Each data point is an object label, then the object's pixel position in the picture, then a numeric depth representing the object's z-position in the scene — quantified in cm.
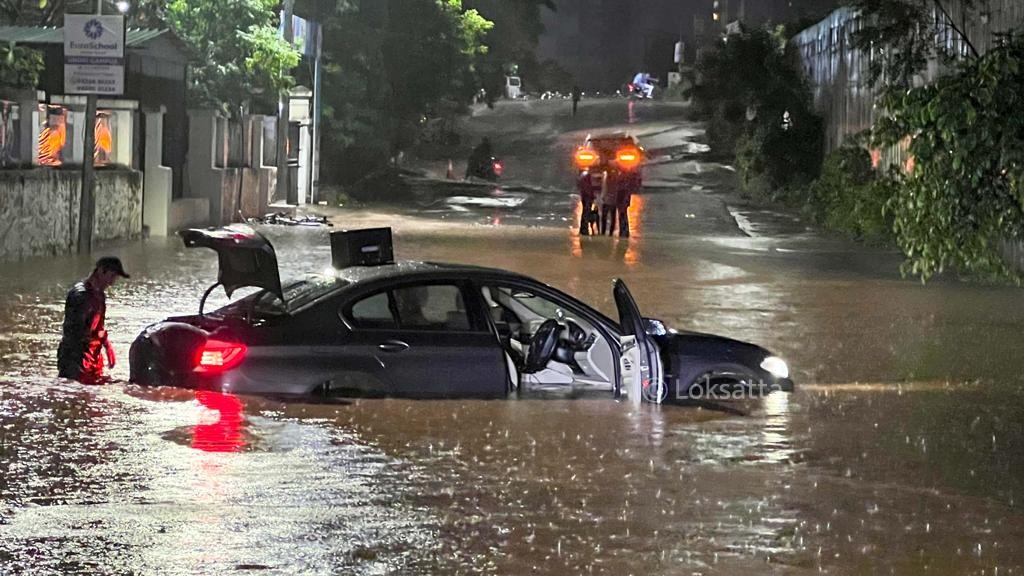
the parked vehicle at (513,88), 9968
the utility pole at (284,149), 4209
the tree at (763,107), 4578
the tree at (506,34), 6256
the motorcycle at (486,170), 5634
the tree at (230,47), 3744
